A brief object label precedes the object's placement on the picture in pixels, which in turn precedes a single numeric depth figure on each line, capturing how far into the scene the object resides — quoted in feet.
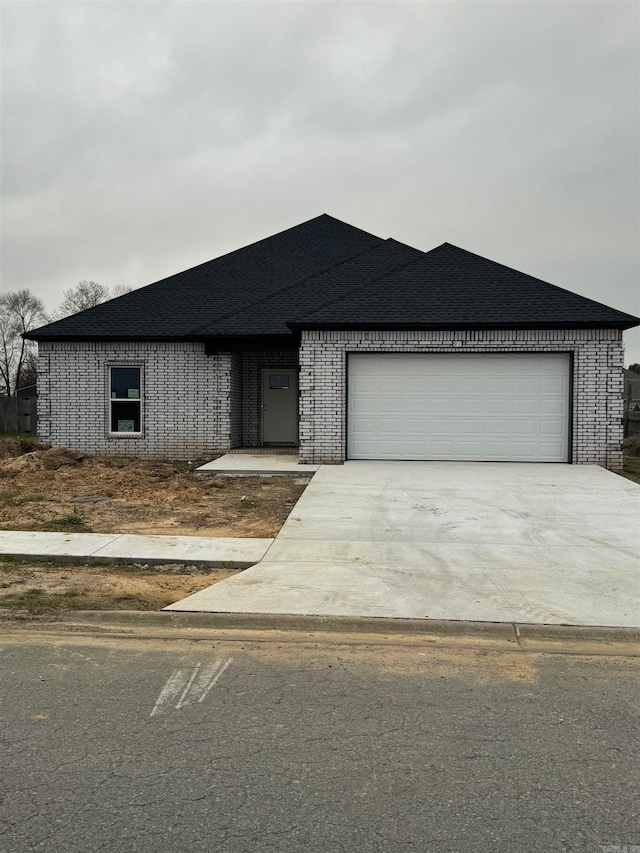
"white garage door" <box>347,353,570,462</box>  51.67
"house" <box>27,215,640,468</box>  51.08
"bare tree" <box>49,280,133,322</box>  175.42
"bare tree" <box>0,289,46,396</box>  166.20
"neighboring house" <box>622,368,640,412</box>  107.24
